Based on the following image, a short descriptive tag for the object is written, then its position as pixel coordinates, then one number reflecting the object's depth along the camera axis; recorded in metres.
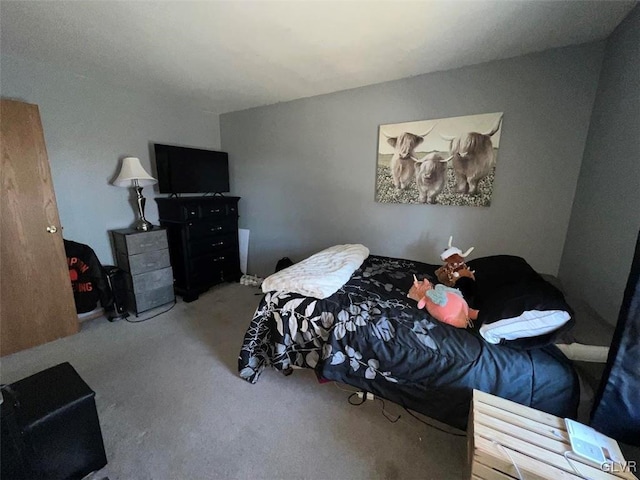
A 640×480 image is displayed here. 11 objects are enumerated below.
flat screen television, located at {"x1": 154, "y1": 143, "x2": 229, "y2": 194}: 2.88
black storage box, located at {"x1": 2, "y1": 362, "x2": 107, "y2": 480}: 1.00
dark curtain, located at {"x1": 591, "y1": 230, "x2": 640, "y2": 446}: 0.89
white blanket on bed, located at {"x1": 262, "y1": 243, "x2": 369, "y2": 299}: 1.67
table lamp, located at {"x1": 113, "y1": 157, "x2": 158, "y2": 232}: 2.54
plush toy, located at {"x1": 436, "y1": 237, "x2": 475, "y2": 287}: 1.85
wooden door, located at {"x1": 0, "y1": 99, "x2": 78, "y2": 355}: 1.92
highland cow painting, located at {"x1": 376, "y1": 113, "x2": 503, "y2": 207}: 2.12
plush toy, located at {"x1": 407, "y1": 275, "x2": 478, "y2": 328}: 1.42
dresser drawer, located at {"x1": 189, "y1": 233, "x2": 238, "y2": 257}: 3.01
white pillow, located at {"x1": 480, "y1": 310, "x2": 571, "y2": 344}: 1.17
